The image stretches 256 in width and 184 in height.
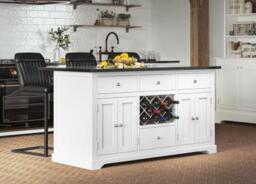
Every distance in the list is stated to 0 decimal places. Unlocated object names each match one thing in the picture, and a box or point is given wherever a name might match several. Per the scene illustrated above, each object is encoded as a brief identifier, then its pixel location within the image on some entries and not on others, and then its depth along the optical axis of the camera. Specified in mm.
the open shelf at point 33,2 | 9125
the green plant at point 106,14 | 10500
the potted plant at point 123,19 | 10719
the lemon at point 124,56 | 6941
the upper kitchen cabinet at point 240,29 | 9719
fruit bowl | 6759
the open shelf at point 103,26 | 10189
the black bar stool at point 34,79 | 7031
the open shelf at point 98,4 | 9952
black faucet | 10516
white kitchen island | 6312
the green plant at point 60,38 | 9852
